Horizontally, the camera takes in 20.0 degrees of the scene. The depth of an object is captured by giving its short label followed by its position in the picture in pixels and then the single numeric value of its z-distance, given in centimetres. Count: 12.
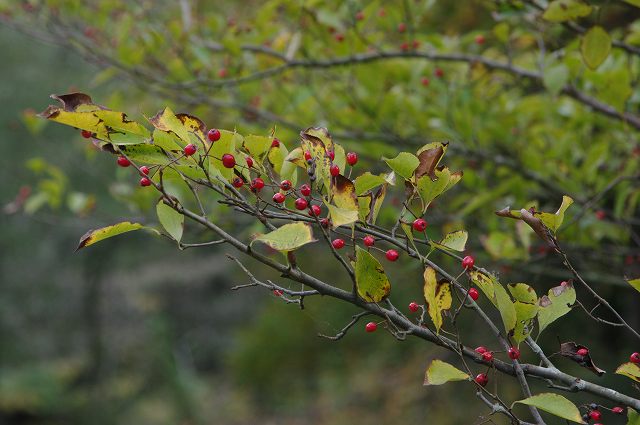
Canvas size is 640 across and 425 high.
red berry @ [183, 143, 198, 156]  109
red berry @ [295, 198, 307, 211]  111
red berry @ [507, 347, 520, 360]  108
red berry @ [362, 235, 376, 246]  112
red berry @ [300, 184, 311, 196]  111
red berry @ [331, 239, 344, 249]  113
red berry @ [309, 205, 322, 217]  111
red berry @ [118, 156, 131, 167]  111
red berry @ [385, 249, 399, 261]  112
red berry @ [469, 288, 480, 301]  113
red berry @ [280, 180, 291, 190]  111
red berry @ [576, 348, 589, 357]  111
